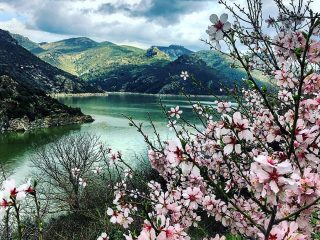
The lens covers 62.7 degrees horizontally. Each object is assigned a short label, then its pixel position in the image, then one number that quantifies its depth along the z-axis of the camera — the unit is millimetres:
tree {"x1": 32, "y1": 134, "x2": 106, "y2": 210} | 18355
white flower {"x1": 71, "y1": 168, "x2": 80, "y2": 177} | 17362
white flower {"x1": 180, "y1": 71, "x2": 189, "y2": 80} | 7656
